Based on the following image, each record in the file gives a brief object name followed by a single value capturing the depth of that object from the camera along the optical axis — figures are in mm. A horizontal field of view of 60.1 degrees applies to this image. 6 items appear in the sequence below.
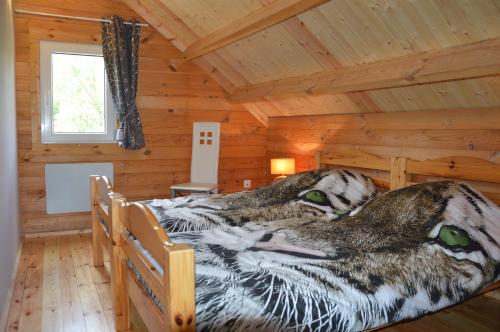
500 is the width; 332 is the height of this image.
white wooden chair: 4738
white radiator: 4309
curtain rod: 4035
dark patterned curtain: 4285
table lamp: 4395
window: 4223
